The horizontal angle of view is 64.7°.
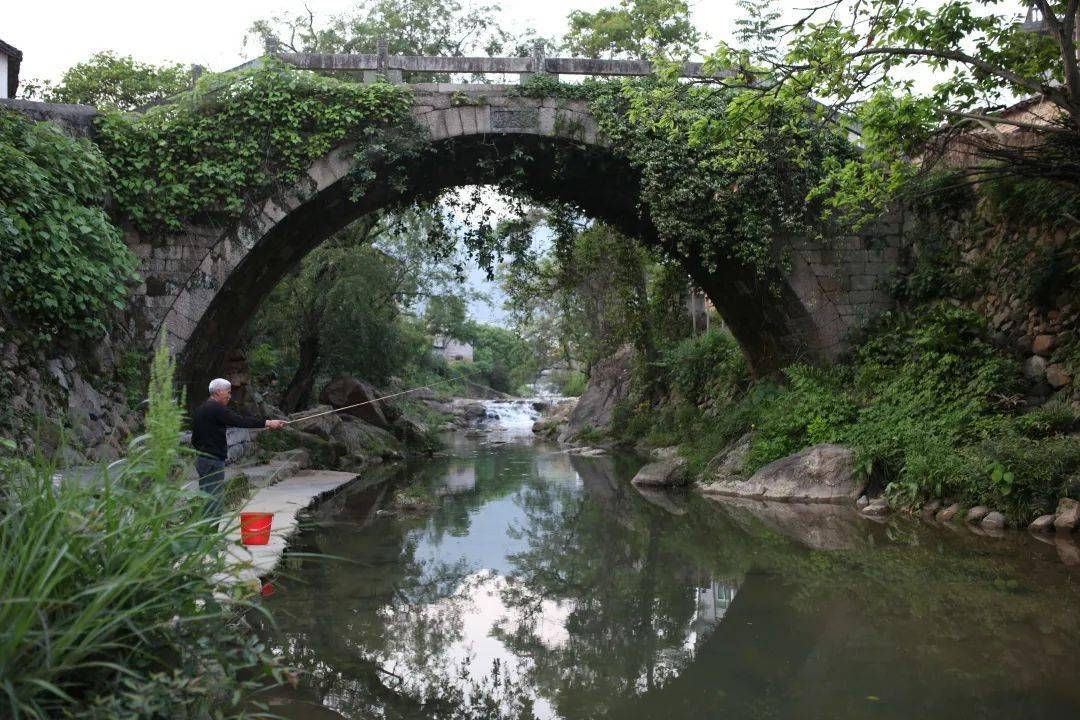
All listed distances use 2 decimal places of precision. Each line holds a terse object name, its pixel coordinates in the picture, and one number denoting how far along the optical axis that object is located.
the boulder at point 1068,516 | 6.30
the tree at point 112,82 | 19.09
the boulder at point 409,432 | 16.73
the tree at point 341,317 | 15.73
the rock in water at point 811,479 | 8.55
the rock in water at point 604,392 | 19.48
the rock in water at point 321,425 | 13.30
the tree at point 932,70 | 6.02
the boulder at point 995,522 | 6.68
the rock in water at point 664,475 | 10.62
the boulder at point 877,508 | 7.76
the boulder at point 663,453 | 13.15
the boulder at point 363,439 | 14.01
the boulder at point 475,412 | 29.69
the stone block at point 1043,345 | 8.17
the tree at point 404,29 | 19.61
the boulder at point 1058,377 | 7.83
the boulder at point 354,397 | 16.17
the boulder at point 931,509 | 7.42
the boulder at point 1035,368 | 8.20
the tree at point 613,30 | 18.94
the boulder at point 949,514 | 7.20
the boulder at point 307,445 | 12.28
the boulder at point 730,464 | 10.05
